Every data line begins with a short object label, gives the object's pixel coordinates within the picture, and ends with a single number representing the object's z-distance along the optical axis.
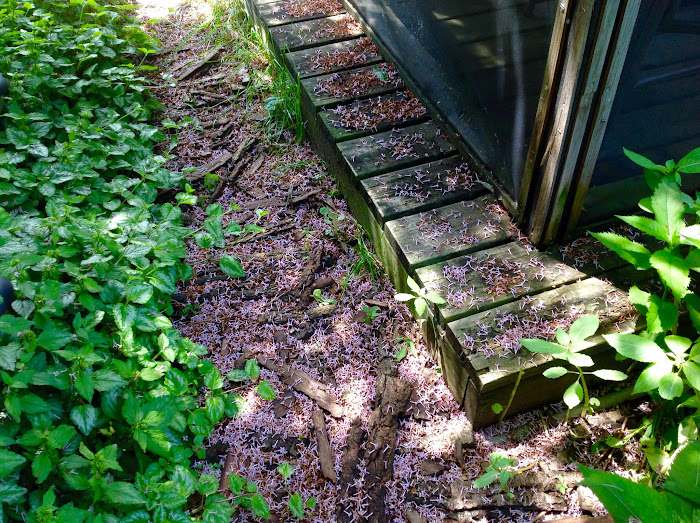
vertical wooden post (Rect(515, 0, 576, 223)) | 1.93
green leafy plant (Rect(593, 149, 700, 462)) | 1.85
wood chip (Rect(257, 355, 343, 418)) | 2.45
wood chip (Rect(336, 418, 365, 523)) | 2.13
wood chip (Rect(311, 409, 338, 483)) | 2.24
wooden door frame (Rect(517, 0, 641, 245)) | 1.87
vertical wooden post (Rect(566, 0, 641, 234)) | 1.87
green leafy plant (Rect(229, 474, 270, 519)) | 1.99
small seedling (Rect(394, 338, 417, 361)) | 2.59
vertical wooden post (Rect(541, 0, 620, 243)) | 1.84
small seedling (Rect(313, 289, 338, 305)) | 2.85
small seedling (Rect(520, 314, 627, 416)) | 1.96
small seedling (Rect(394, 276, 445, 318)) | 2.29
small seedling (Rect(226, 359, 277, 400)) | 2.24
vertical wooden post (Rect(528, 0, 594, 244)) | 1.88
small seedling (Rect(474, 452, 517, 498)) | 2.05
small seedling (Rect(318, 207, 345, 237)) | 3.17
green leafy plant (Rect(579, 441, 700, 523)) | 1.41
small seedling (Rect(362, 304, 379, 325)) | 2.75
